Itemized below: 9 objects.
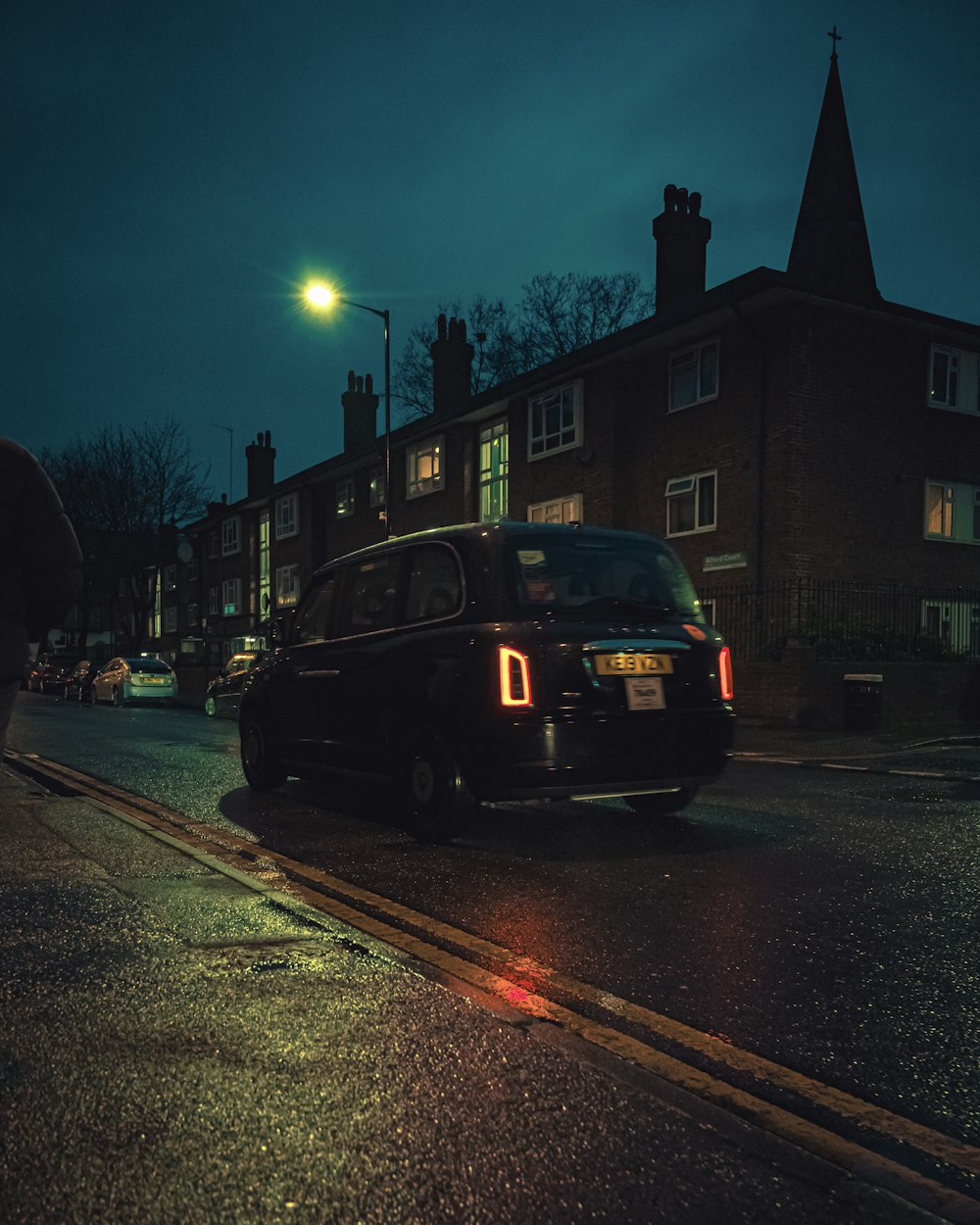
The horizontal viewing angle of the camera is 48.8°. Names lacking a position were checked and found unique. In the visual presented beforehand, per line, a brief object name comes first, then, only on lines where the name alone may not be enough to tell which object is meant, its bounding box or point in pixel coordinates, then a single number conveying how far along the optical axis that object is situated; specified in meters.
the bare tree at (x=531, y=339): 51.44
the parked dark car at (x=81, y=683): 34.69
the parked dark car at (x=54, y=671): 39.94
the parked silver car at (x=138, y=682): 30.94
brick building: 22.23
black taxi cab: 6.62
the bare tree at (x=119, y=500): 51.59
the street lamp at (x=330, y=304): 24.95
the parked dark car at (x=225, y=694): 24.56
